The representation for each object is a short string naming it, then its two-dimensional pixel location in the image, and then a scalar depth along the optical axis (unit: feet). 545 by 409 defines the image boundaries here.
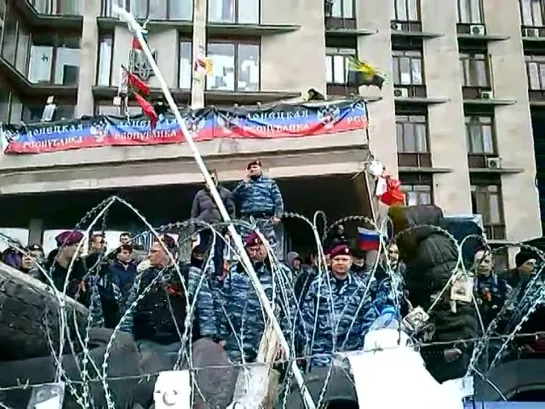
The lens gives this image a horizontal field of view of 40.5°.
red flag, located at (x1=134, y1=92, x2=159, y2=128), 42.45
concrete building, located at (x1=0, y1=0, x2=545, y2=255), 78.33
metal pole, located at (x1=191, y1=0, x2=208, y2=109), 70.90
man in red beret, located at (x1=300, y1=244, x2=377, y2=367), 15.84
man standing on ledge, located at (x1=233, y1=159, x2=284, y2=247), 29.09
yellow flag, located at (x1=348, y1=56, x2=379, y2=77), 65.77
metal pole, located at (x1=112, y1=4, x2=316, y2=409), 13.43
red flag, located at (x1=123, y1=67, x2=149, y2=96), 42.97
